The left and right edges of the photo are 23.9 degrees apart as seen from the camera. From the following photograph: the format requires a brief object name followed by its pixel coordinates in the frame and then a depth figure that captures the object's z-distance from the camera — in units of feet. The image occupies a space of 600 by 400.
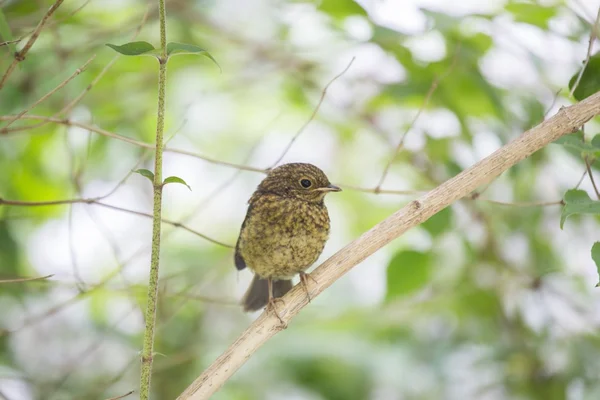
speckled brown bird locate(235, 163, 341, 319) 19.47
